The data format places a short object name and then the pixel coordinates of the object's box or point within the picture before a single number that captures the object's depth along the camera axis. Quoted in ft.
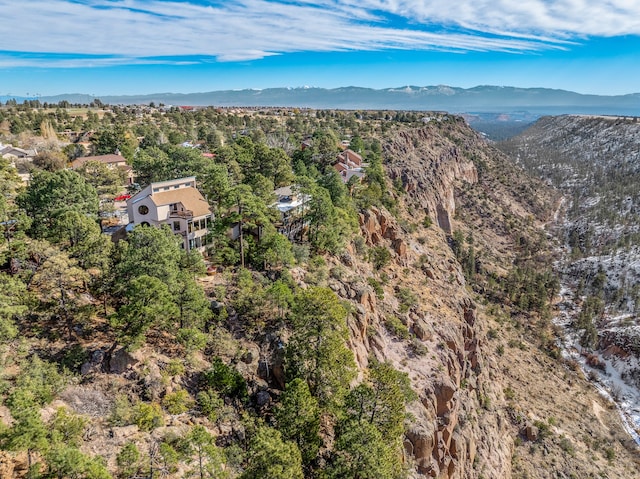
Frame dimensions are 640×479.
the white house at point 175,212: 134.92
